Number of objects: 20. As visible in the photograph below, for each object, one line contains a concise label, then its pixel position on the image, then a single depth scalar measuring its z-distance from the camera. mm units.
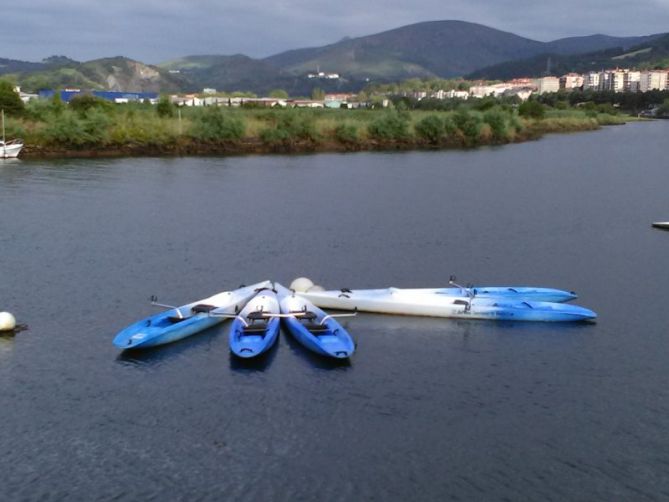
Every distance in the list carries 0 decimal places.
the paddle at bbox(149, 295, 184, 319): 26420
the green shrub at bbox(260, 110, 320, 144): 88000
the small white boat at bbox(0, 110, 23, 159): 75875
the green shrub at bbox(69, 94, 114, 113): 88625
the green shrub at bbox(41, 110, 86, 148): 80000
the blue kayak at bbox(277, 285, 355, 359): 24141
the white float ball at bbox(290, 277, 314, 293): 29641
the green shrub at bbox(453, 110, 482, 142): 97625
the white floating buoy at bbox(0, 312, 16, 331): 25812
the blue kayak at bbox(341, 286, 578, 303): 29031
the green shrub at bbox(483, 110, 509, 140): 101812
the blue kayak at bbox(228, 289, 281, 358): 24156
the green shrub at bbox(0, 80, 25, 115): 84500
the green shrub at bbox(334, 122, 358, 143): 90938
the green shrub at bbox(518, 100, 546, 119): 131500
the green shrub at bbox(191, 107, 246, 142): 85125
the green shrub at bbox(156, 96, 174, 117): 91000
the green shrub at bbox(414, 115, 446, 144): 94750
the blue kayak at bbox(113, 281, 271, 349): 24688
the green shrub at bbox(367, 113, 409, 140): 93062
